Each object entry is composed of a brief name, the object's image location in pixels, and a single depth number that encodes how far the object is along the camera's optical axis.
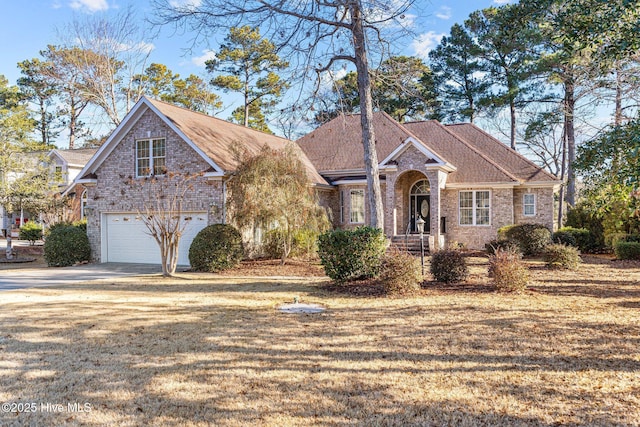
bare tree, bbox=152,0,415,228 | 14.02
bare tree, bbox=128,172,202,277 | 13.95
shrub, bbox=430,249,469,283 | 11.59
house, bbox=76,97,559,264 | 16.92
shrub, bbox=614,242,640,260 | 17.11
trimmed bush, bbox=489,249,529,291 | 10.32
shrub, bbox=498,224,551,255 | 17.94
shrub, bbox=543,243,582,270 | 14.15
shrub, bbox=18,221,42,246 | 27.64
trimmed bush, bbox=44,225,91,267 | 17.19
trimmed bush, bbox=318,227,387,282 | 11.55
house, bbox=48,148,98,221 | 30.94
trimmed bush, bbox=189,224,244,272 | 14.98
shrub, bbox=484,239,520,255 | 17.47
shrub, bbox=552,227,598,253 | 19.86
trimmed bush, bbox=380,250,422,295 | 10.24
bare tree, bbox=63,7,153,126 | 27.19
